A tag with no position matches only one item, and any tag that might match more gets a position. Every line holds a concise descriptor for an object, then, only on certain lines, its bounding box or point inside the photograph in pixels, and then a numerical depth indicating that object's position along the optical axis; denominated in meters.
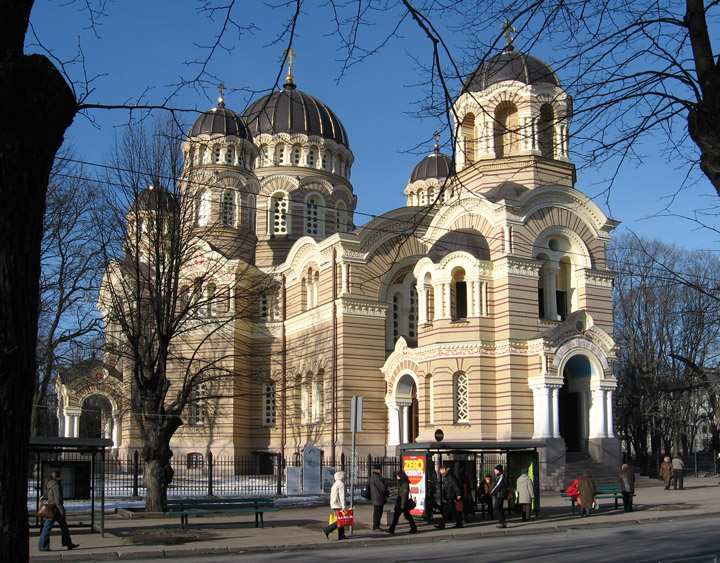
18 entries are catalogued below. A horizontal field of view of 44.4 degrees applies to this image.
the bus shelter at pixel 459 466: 19.30
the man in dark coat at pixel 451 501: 18.89
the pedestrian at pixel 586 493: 20.86
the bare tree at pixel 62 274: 25.55
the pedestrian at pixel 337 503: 16.81
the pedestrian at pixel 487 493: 20.52
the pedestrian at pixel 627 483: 21.67
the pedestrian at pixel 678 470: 29.86
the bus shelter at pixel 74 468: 17.08
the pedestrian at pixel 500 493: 18.83
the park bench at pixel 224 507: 18.45
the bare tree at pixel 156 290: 20.94
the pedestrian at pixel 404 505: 17.91
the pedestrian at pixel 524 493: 20.06
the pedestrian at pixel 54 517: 15.16
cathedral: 31.31
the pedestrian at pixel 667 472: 30.42
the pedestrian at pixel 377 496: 18.48
